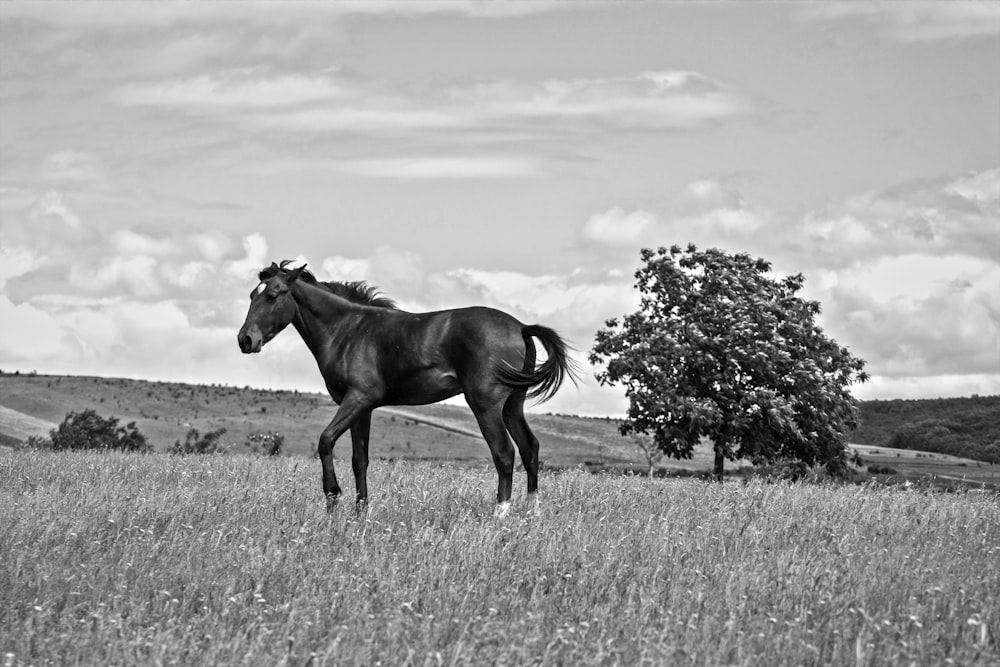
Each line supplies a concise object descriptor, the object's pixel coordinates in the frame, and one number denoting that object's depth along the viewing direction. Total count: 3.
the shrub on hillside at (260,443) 61.88
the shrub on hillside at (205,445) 44.12
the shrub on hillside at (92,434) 46.65
